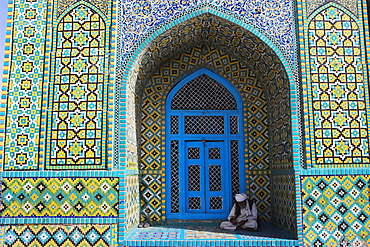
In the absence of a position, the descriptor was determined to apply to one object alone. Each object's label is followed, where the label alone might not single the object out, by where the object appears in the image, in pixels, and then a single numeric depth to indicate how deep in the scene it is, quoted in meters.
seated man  5.93
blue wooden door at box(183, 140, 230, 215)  6.42
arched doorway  5.73
